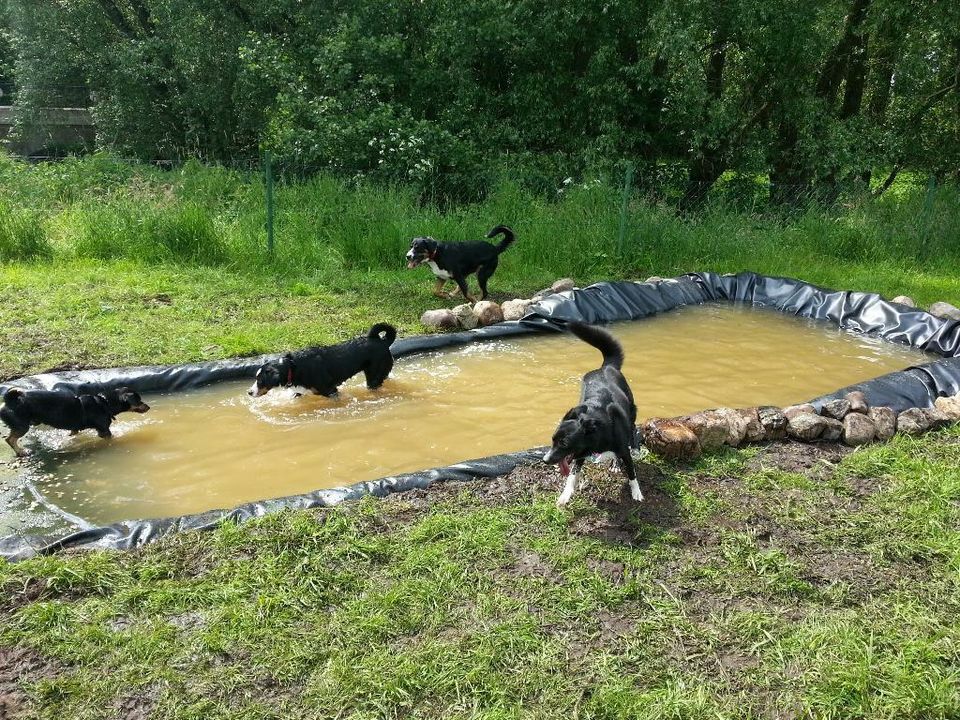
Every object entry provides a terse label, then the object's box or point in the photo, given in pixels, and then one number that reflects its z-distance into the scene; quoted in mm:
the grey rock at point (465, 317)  8242
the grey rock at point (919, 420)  5590
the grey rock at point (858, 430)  5438
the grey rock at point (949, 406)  5781
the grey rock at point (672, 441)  5055
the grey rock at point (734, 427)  5328
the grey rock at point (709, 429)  5250
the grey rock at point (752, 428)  5391
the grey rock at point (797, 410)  5559
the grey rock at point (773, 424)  5461
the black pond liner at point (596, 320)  4145
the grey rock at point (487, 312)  8367
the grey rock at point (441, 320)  8211
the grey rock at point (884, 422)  5508
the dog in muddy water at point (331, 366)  5973
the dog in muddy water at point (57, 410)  5055
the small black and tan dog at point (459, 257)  8953
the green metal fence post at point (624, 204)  11086
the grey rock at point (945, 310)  8695
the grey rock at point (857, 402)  5648
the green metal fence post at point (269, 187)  10148
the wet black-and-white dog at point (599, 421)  4113
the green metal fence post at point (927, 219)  12547
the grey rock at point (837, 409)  5621
